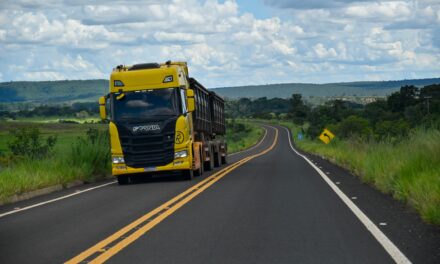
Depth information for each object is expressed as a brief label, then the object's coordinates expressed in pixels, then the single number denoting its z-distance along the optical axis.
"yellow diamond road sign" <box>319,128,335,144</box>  52.56
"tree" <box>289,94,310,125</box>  186.73
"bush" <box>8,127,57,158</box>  52.05
